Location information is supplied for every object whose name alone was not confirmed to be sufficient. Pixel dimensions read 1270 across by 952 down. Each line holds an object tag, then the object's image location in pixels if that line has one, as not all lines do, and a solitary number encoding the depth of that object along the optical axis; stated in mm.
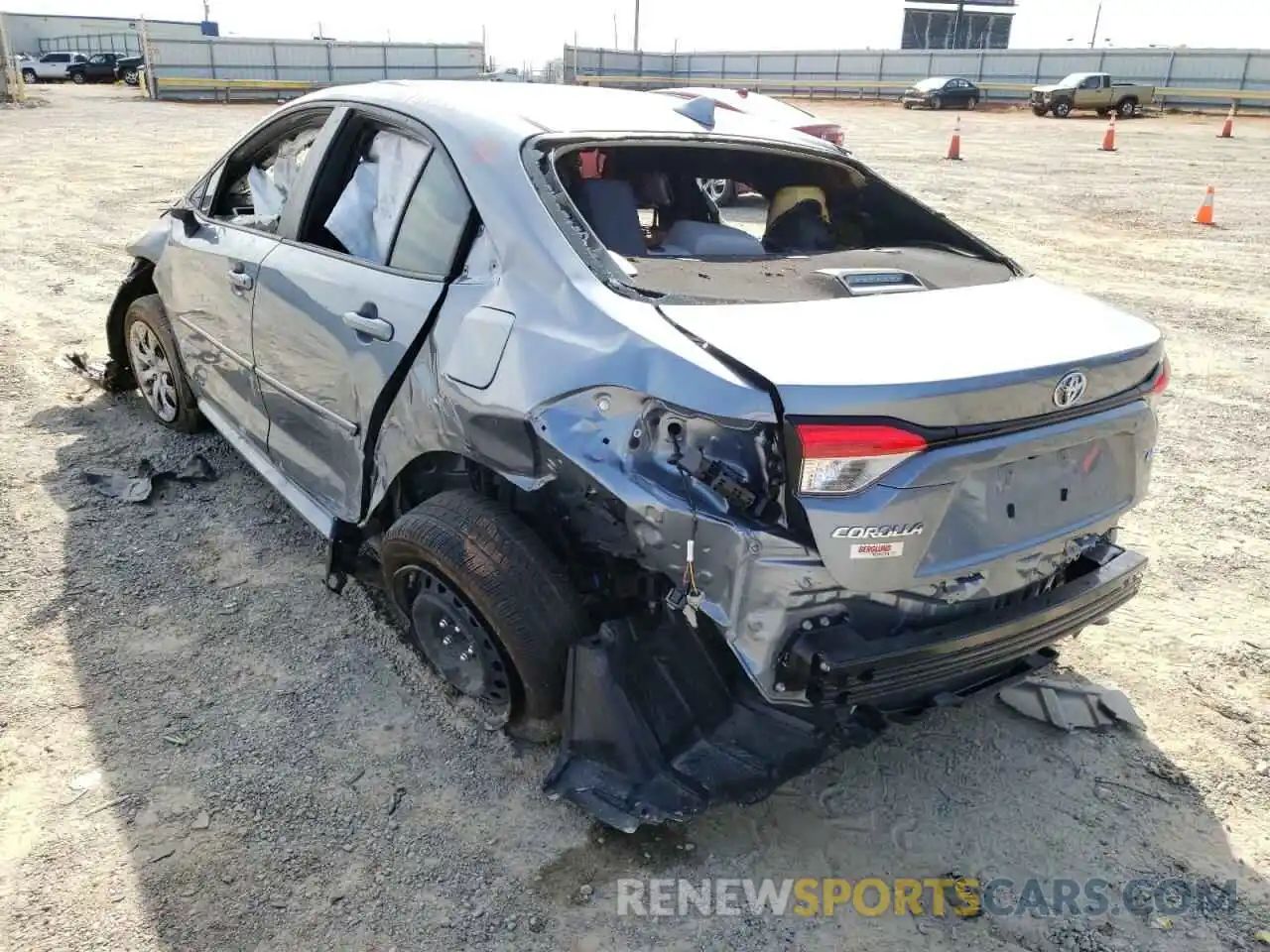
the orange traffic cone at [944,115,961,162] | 19266
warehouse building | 52406
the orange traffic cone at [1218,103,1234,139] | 23812
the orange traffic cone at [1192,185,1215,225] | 12309
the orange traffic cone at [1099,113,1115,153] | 21062
